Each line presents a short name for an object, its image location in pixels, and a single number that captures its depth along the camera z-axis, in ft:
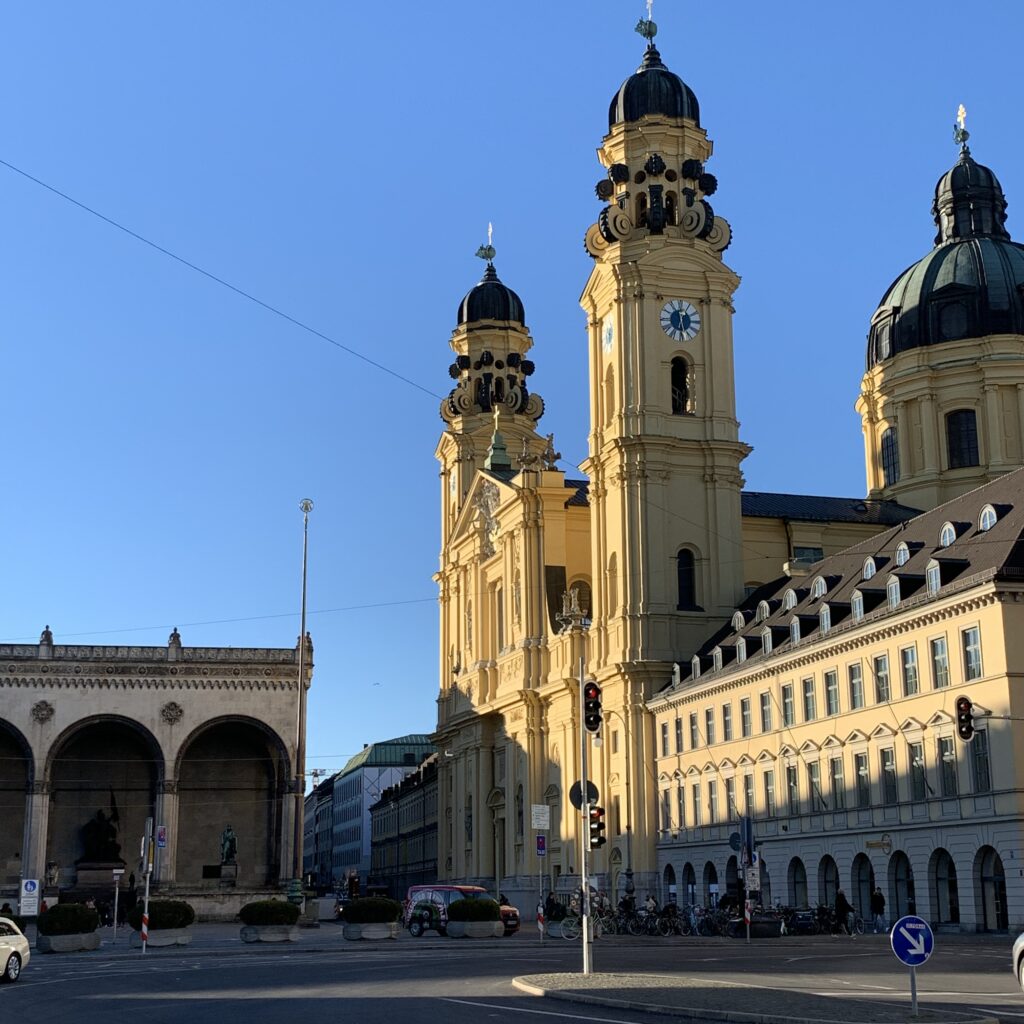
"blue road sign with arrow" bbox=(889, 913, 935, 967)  62.90
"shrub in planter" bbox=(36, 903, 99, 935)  145.48
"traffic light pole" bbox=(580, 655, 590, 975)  99.96
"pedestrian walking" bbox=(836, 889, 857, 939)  167.53
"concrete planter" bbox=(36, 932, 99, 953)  145.48
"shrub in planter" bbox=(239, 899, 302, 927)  160.76
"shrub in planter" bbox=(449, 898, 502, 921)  166.09
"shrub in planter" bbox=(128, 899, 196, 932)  158.20
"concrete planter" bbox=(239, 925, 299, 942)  160.66
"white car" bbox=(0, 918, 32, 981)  102.94
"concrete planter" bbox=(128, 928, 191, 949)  157.17
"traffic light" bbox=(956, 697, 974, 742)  120.67
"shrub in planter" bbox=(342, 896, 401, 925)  165.99
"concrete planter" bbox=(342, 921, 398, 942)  165.37
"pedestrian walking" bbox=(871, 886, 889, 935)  167.73
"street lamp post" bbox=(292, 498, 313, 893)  184.14
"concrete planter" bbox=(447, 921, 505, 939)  166.91
